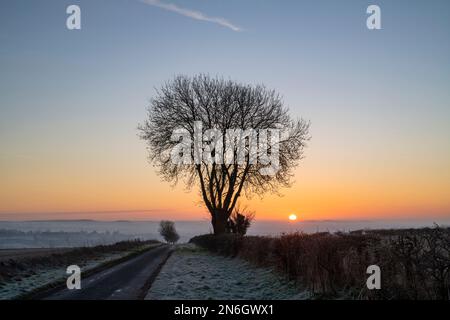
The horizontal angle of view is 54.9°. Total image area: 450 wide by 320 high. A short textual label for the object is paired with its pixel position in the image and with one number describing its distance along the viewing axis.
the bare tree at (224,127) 35.84
